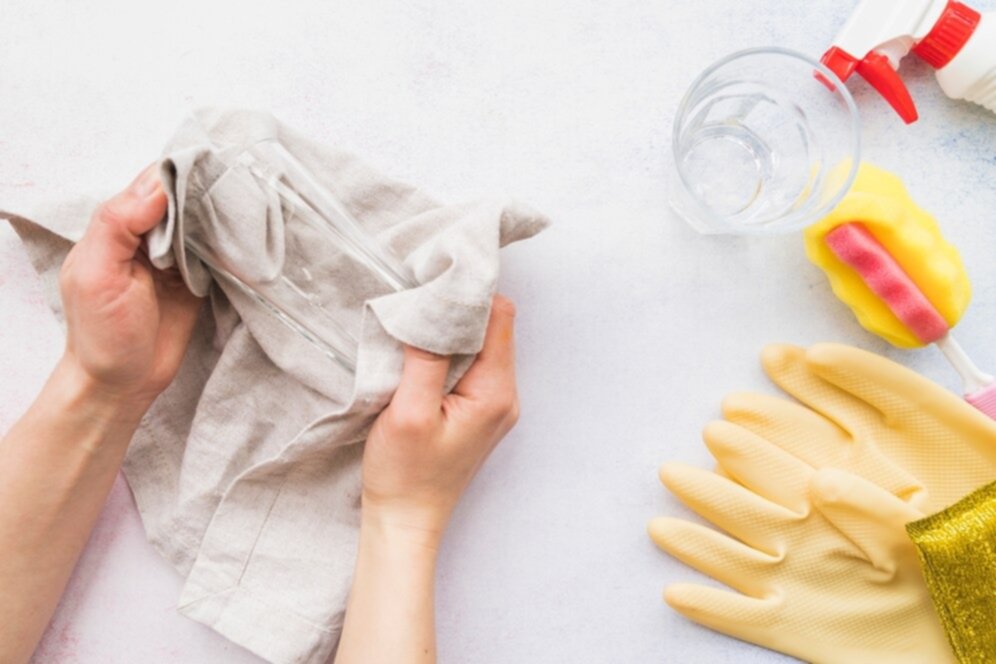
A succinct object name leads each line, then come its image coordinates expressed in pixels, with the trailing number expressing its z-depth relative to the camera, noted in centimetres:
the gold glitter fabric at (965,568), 71
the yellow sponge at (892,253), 72
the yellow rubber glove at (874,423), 74
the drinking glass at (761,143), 74
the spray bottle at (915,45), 73
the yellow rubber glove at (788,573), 75
